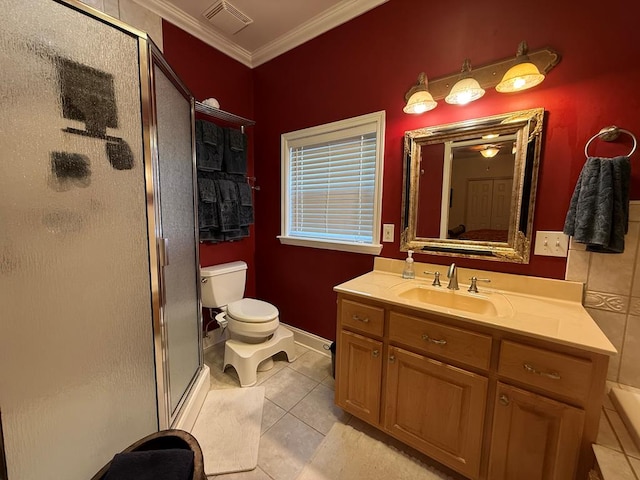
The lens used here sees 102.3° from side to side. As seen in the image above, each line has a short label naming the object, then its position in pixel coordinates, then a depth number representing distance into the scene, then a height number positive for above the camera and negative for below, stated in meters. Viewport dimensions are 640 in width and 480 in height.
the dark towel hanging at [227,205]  2.12 +0.04
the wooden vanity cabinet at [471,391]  0.89 -0.74
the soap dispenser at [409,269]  1.65 -0.36
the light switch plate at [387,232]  1.79 -0.13
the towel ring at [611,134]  1.10 +0.36
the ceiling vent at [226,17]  1.79 +1.41
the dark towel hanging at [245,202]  2.28 +0.07
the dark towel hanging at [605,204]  1.07 +0.05
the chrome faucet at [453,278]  1.44 -0.36
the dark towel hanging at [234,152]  2.17 +0.50
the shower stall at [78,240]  0.82 -0.12
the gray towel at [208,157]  1.99 +0.41
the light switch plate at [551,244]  1.27 -0.14
